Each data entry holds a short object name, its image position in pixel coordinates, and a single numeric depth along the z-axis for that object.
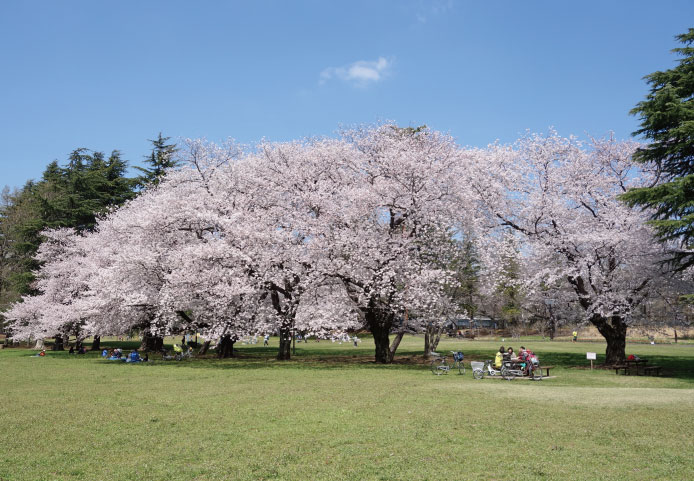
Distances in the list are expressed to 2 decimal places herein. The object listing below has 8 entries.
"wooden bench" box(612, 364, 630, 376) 26.02
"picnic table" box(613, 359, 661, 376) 25.47
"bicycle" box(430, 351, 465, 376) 25.78
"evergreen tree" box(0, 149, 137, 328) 54.34
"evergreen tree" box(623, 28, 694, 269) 22.14
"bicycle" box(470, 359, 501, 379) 23.02
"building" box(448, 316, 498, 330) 90.45
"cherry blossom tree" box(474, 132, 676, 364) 28.68
